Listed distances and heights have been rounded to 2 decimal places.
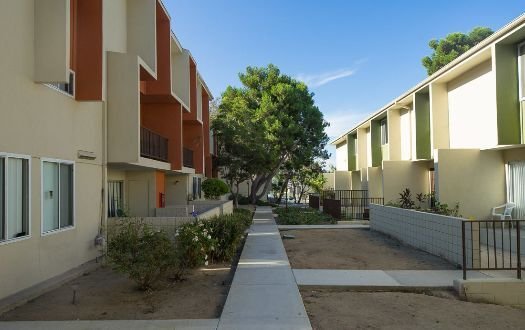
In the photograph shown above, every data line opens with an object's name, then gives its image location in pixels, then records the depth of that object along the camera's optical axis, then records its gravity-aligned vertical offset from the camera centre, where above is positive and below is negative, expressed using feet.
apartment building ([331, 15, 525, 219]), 47.44 +6.16
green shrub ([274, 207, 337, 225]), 72.38 -6.01
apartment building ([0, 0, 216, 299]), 25.58 +4.07
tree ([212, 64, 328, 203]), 99.19 +12.74
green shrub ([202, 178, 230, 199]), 86.22 -1.12
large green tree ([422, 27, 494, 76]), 168.96 +49.36
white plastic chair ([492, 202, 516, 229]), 52.98 -3.75
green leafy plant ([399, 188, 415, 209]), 69.00 -2.96
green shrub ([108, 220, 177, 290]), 25.18 -3.93
